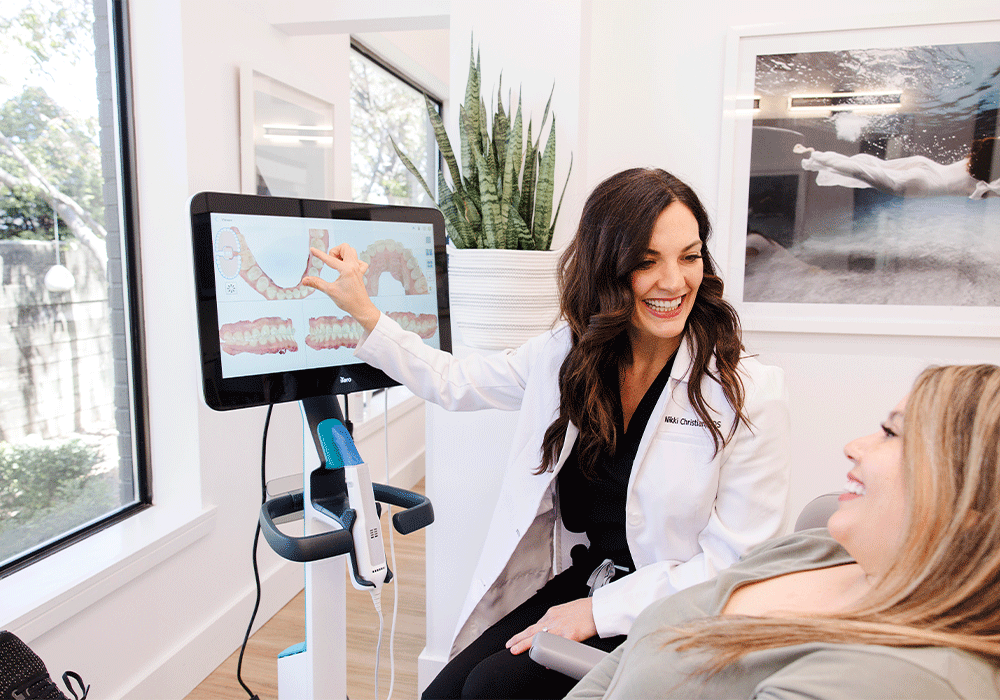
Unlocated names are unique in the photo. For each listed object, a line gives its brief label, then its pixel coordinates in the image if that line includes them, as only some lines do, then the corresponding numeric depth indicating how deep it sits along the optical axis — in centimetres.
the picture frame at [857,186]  215
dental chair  113
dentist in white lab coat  137
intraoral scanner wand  124
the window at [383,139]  370
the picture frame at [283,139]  238
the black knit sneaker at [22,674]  122
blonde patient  68
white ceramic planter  187
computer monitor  124
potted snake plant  188
